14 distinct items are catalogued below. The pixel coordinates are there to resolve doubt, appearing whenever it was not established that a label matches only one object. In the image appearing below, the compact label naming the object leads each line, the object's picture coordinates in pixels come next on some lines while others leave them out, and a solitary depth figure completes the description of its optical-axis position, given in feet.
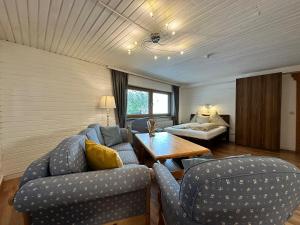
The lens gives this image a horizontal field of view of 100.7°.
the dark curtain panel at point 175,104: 17.11
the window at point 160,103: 15.40
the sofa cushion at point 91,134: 5.87
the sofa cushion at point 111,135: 7.86
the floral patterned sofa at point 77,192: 2.79
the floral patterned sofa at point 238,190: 1.96
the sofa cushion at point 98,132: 7.54
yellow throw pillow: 3.55
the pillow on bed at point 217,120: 14.25
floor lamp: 9.78
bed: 10.57
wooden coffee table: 5.44
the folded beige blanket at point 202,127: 11.50
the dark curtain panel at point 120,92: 11.27
